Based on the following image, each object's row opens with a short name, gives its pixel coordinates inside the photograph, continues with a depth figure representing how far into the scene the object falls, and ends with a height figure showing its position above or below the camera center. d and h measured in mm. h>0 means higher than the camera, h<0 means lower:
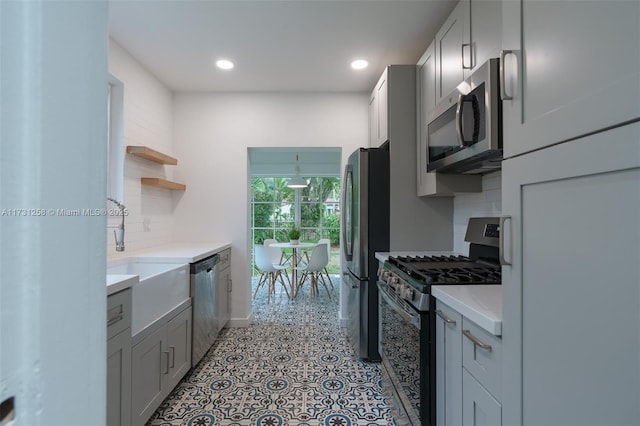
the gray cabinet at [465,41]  1395 +921
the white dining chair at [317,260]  4191 -627
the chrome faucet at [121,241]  1927 -175
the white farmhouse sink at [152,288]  1585 -438
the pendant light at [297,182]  5086 +547
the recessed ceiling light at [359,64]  2672 +1348
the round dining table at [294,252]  4324 -546
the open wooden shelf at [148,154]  2465 +507
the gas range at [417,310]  1414 -501
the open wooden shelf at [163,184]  2684 +285
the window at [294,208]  6074 +134
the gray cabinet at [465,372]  982 -578
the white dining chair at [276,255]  5016 -682
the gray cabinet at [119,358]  1323 -657
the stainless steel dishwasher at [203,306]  2248 -727
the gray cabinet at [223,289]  2779 -714
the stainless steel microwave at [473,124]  1324 +448
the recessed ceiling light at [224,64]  2664 +1336
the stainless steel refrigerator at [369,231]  2441 -129
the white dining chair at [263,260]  4172 -624
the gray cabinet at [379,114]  2524 +917
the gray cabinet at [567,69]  557 +323
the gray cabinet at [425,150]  2062 +500
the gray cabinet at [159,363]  1562 -884
